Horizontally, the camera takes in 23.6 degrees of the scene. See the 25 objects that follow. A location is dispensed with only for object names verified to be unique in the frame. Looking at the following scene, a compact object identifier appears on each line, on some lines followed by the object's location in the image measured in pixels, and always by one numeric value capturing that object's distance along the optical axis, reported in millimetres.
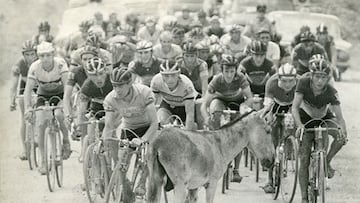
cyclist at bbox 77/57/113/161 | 10102
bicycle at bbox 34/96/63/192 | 11078
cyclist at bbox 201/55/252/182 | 11078
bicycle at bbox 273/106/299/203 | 10297
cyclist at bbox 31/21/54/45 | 17984
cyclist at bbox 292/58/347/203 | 9602
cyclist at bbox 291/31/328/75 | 14038
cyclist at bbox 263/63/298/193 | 11312
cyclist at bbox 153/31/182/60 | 13906
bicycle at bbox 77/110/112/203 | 9375
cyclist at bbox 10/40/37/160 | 13828
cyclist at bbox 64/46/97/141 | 10500
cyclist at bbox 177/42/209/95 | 12031
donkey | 7823
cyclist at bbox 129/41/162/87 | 11875
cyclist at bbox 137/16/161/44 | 19297
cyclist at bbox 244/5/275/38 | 19762
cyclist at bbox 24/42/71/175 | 11773
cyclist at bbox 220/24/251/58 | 15602
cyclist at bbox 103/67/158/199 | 8461
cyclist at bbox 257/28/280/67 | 15054
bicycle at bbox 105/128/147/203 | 8297
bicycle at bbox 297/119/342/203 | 9336
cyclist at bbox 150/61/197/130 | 9852
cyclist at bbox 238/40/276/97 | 12462
